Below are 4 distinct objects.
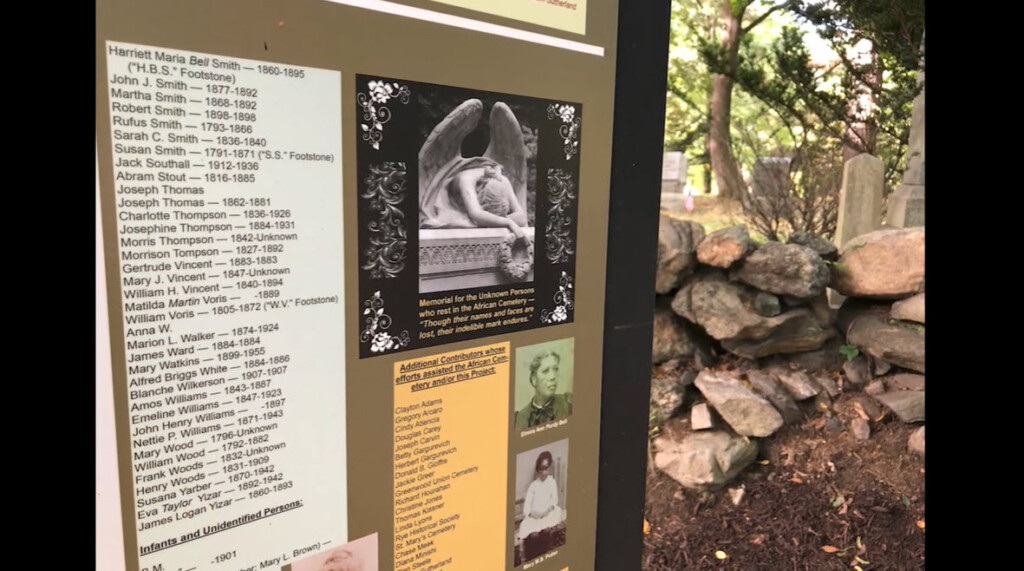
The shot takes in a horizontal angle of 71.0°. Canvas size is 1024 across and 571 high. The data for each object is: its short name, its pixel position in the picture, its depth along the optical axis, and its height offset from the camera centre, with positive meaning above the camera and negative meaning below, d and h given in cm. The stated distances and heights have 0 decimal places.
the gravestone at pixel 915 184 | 501 +40
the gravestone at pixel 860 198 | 526 +31
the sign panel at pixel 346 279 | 99 -8
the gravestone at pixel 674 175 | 843 +73
